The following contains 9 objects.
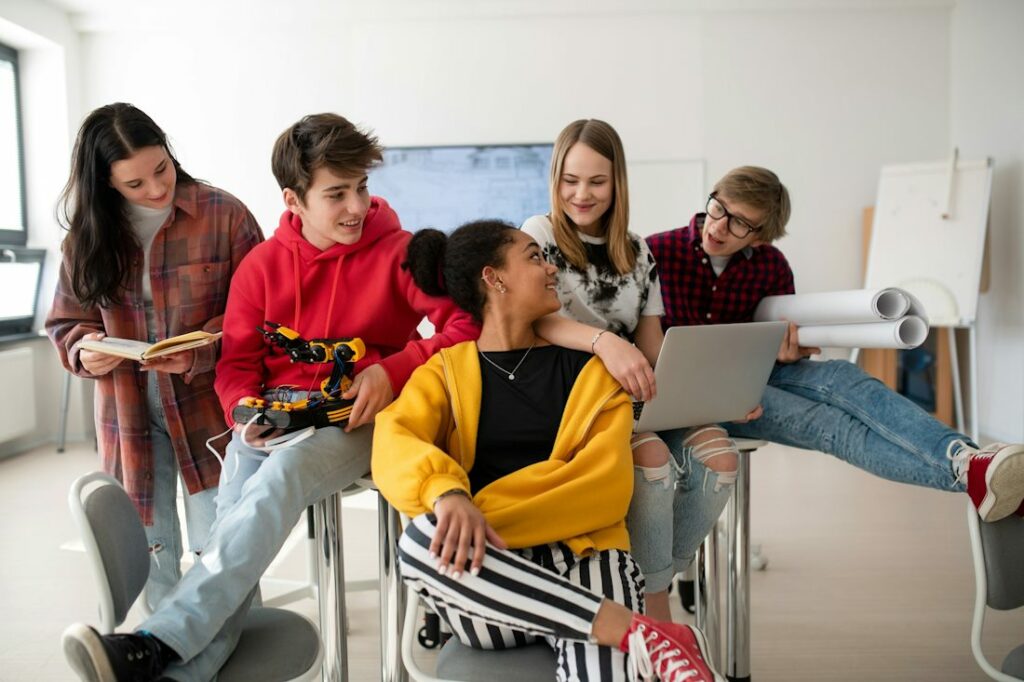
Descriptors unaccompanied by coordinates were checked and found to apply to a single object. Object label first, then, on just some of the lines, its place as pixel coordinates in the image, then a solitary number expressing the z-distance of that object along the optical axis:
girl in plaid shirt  1.88
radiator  4.84
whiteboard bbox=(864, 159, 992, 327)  4.56
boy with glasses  1.75
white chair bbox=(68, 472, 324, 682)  1.33
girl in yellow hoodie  1.34
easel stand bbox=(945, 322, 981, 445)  4.57
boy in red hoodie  1.53
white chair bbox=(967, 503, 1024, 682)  1.55
